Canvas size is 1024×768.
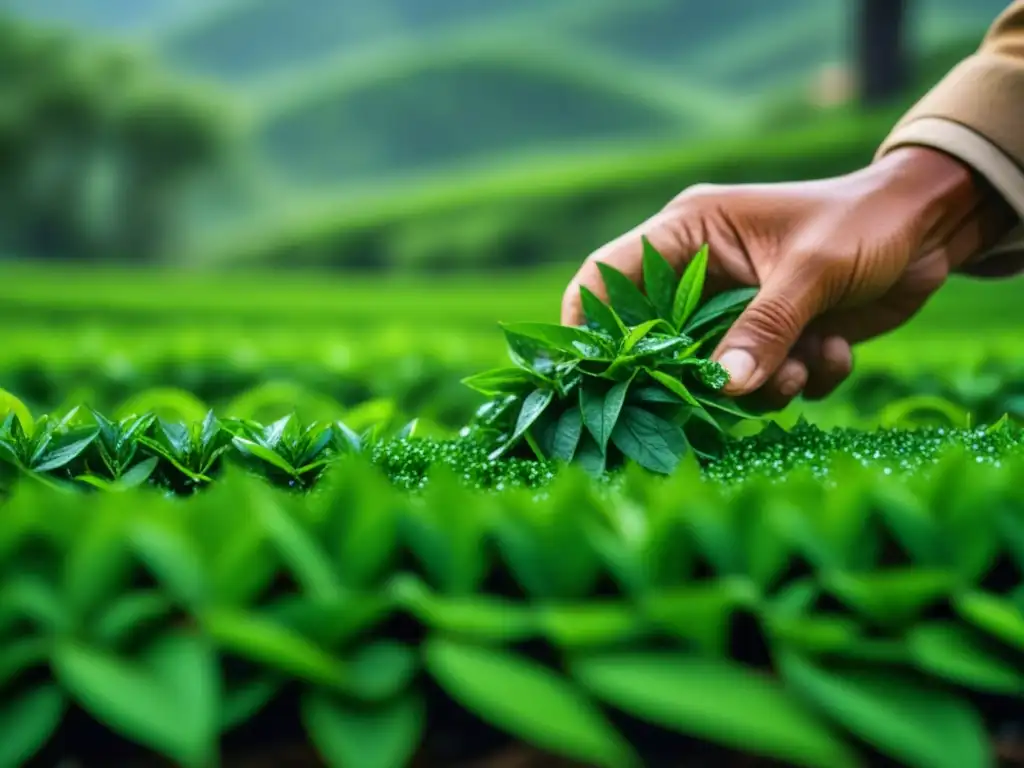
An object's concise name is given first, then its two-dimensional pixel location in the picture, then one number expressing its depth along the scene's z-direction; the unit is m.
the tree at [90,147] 15.05
